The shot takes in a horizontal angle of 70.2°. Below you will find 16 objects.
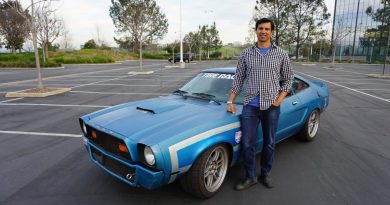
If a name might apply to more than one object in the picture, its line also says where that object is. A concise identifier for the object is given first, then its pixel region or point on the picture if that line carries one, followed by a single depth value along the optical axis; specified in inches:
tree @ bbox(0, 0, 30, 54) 1507.1
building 1851.5
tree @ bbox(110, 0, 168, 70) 1838.3
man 119.0
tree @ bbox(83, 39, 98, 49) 2362.2
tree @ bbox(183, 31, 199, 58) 2389.6
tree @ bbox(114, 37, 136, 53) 2316.7
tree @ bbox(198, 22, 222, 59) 2564.0
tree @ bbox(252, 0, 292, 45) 1994.3
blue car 101.9
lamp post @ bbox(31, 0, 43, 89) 398.2
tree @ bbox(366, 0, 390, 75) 1762.8
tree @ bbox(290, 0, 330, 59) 1977.1
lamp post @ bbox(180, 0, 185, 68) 1121.1
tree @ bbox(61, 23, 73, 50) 2308.1
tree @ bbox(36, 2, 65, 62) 1210.5
